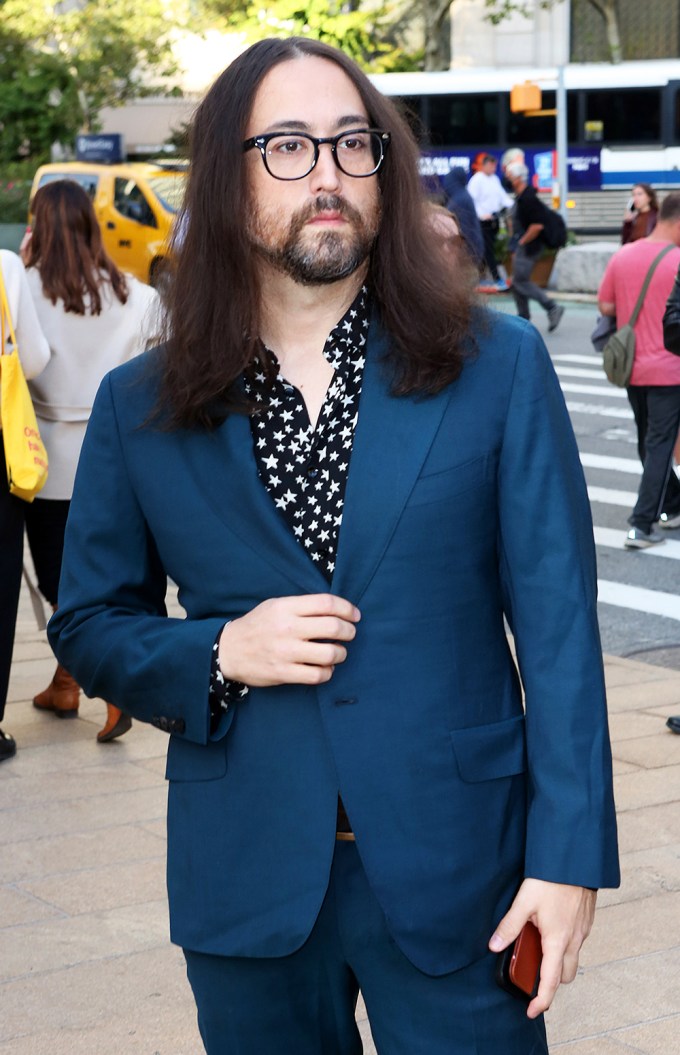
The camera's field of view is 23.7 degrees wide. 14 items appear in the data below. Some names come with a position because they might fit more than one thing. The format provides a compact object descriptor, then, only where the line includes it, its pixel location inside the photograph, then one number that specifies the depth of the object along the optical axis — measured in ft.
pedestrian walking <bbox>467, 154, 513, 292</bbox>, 74.02
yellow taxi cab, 75.41
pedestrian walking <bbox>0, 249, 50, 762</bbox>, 18.30
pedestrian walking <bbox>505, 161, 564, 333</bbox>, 61.62
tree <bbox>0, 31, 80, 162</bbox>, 118.21
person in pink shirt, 30.71
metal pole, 86.47
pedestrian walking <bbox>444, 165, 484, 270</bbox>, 39.65
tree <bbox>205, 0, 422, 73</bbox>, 79.36
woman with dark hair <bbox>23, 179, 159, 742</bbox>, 19.85
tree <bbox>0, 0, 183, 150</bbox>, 111.24
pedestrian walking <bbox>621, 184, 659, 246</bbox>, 58.95
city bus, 109.50
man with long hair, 6.85
